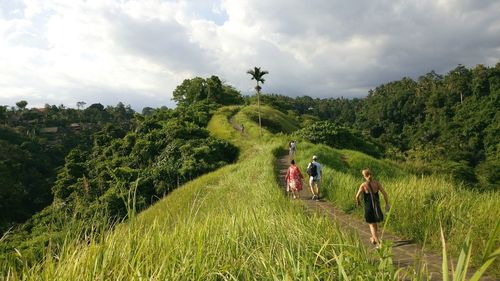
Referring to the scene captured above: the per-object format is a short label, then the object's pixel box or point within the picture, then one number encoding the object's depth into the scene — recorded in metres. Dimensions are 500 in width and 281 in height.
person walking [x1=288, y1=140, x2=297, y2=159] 23.86
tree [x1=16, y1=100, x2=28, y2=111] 90.75
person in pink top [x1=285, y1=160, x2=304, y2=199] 13.77
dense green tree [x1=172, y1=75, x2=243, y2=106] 69.21
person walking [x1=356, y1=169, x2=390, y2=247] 7.88
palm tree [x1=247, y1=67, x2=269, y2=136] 45.03
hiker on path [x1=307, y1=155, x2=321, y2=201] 13.89
